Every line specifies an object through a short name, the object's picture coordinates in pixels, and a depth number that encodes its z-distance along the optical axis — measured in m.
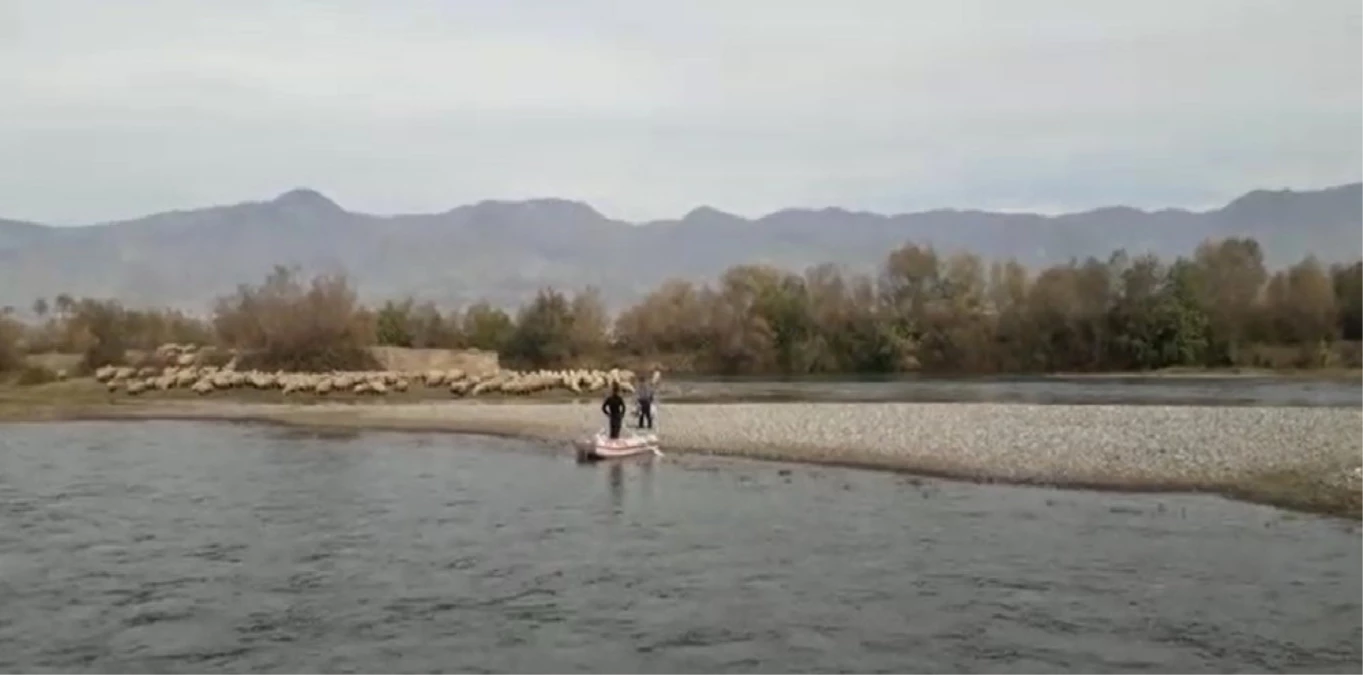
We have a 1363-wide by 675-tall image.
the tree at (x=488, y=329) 96.38
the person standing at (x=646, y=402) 41.94
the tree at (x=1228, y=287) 99.19
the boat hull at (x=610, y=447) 35.56
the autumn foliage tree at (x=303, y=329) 72.69
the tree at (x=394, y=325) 92.44
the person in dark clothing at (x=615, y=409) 36.75
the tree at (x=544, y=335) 92.12
